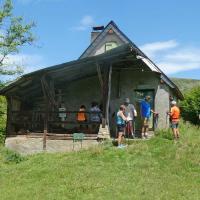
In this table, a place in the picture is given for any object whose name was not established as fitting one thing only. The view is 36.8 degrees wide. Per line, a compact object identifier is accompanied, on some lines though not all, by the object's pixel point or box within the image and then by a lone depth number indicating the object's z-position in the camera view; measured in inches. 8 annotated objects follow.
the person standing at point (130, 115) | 469.5
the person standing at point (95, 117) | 484.1
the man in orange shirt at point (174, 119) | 443.8
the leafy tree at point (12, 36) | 861.2
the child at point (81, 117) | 493.2
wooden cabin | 480.1
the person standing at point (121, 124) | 429.9
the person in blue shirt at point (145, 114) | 473.5
